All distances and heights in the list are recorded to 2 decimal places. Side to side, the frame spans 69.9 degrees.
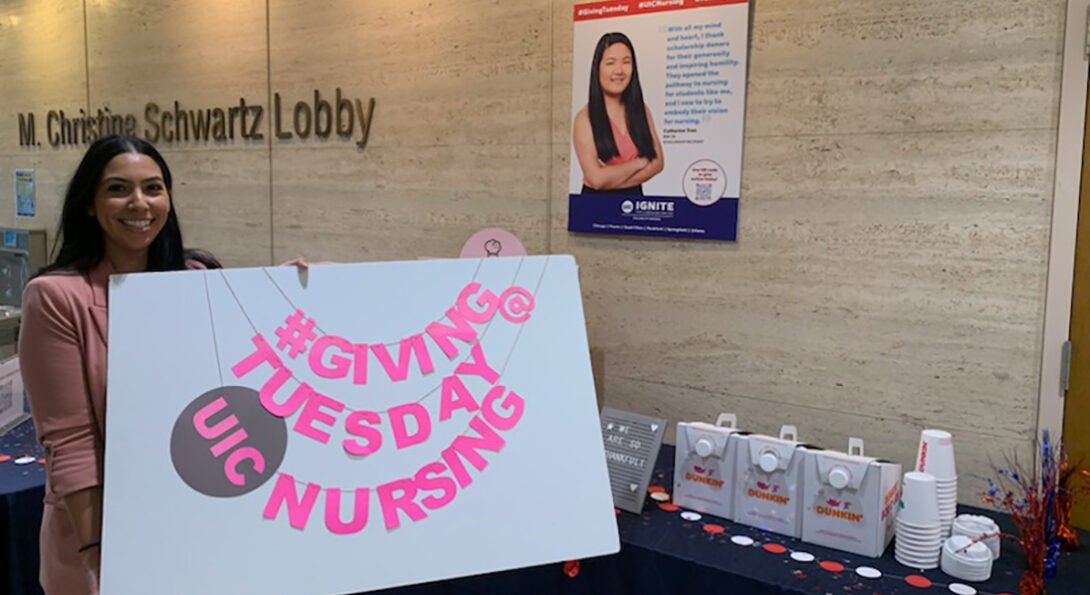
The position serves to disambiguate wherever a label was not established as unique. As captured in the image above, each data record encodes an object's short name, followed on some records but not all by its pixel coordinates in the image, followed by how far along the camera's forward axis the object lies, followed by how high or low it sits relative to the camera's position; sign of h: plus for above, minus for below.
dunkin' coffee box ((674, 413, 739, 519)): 2.04 -0.62
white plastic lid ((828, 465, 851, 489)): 1.84 -0.56
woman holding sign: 1.44 -0.19
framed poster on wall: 2.48 +0.39
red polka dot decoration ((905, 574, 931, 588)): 1.72 -0.76
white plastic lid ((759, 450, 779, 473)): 1.94 -0.56
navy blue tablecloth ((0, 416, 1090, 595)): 1.73 -0.76
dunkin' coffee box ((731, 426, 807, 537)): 1.94 -0.62
